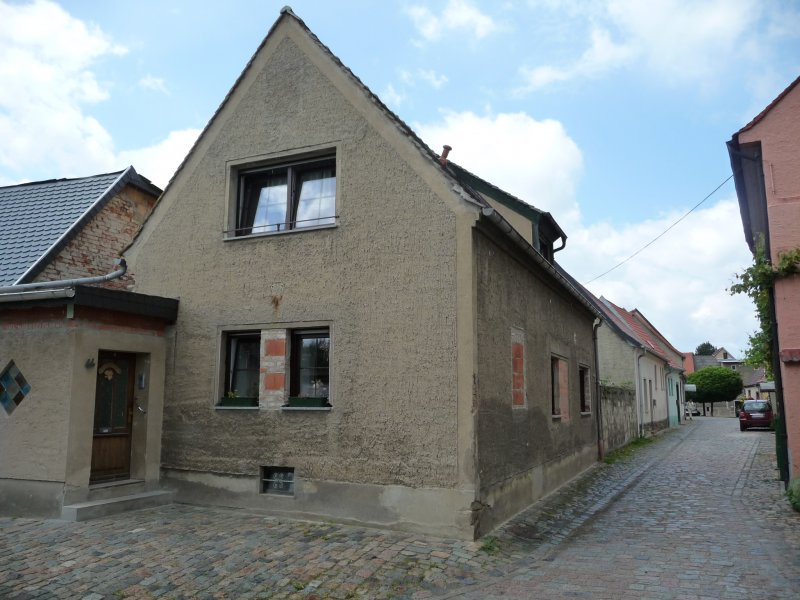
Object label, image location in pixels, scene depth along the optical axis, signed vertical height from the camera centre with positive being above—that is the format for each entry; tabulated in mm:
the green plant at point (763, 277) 9812 +1868
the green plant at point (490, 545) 7207 -1718
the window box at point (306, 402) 8602 -134
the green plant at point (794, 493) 9328 -1425
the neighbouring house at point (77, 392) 8477 -32
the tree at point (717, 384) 53594 +950
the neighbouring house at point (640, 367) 25125 +1202
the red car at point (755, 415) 29844 -891
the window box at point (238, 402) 9125 -153
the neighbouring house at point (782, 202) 9758 +3058
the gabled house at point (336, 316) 7930 +1033
